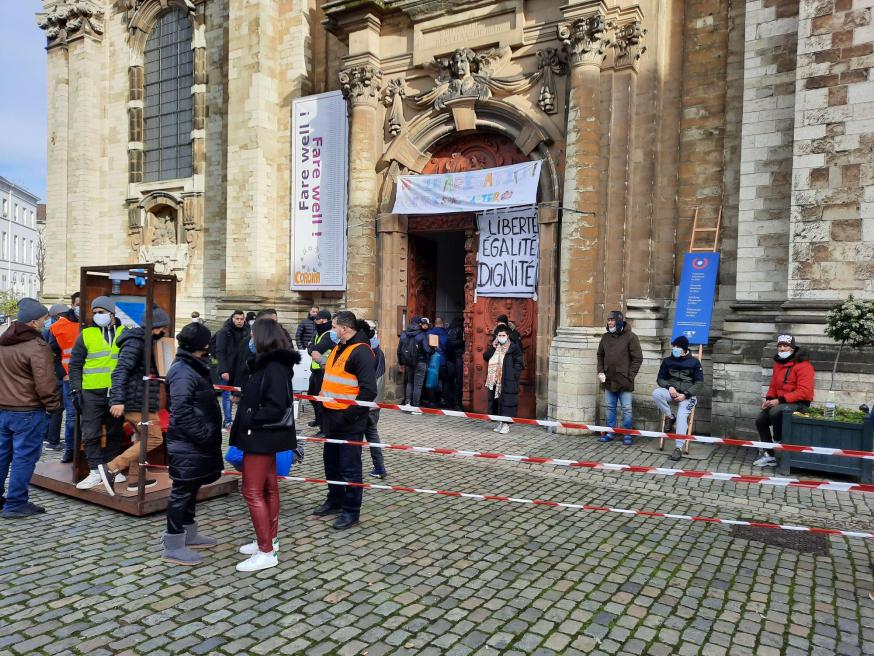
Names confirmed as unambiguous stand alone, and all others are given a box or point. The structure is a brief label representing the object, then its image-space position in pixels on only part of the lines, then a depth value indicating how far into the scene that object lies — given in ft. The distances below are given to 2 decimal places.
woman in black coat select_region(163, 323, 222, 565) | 15.02
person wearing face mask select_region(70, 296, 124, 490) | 19.56
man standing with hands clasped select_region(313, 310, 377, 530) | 17.65
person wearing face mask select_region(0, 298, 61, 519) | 17.89
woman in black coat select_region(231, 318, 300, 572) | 14.65
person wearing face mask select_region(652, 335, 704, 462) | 28.22
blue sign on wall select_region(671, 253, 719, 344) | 31.99
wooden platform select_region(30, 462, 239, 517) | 18.29
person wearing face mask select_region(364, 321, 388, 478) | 21.82
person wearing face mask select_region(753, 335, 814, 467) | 25.73
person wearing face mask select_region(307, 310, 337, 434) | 27.07
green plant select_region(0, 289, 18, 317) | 150.92
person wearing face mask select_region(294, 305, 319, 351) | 39.42
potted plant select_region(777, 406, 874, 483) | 23.63
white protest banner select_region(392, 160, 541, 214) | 35.88
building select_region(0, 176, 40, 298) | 198.08
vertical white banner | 44.55
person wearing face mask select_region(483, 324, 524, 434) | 32.50
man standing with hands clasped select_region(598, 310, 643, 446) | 30.50
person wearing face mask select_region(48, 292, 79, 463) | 25.95
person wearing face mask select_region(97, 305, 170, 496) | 18.02
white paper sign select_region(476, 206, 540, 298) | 37.06
